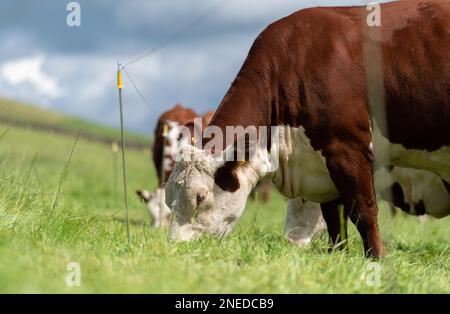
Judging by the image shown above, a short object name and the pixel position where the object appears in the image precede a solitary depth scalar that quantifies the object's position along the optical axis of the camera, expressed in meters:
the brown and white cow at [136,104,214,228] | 14.31
